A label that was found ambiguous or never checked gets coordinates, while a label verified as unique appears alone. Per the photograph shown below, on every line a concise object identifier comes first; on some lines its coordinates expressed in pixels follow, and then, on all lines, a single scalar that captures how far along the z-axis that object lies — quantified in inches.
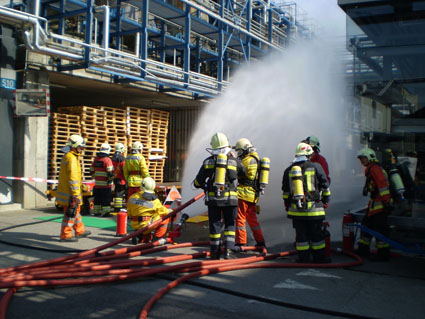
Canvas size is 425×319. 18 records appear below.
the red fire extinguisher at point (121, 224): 312.2
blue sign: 425.0
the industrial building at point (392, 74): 239.3
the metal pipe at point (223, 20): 602.9
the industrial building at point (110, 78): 429.7
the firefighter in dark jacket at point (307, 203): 239.3
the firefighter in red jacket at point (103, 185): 411.5
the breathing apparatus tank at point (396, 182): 254.7
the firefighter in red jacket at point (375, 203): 252.8
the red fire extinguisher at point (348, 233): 271.6
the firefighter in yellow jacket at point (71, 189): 287.6
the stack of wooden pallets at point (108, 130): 498.0
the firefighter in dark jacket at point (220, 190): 247.9
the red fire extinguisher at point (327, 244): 255.3
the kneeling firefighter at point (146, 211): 285.7
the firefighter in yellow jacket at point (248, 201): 273.9
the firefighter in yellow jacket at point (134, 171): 366.3
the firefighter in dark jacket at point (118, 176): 422.3
